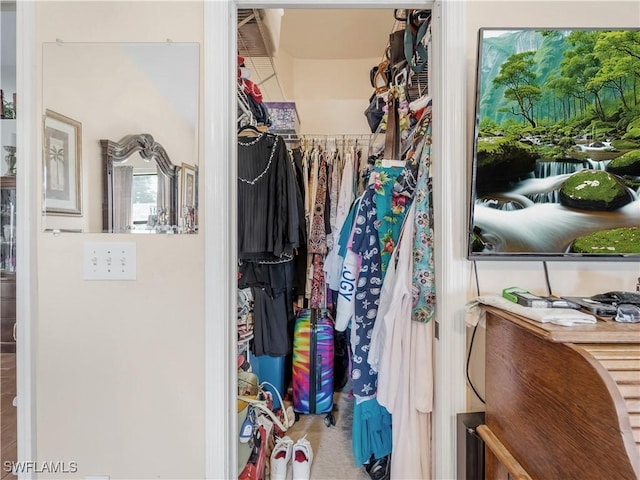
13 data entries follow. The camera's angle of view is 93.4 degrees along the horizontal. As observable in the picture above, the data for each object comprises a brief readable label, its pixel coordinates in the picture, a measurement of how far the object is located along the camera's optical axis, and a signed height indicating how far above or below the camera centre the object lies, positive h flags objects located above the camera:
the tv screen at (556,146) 0.83 +0.26
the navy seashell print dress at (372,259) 1.29 -0.09
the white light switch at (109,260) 0.97 -0.08
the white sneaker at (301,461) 1.47 -1.10
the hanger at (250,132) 1.61 +0.57
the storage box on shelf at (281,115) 2.12 +0.86
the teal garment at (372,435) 1.41 -0.93
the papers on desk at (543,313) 0.63 -0.17
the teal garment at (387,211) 1.28 +0.11
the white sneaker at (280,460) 1.46 -1.10
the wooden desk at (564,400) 0.50 -0.32
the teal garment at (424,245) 1.04 -0.03
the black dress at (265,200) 1.52 +0.19
